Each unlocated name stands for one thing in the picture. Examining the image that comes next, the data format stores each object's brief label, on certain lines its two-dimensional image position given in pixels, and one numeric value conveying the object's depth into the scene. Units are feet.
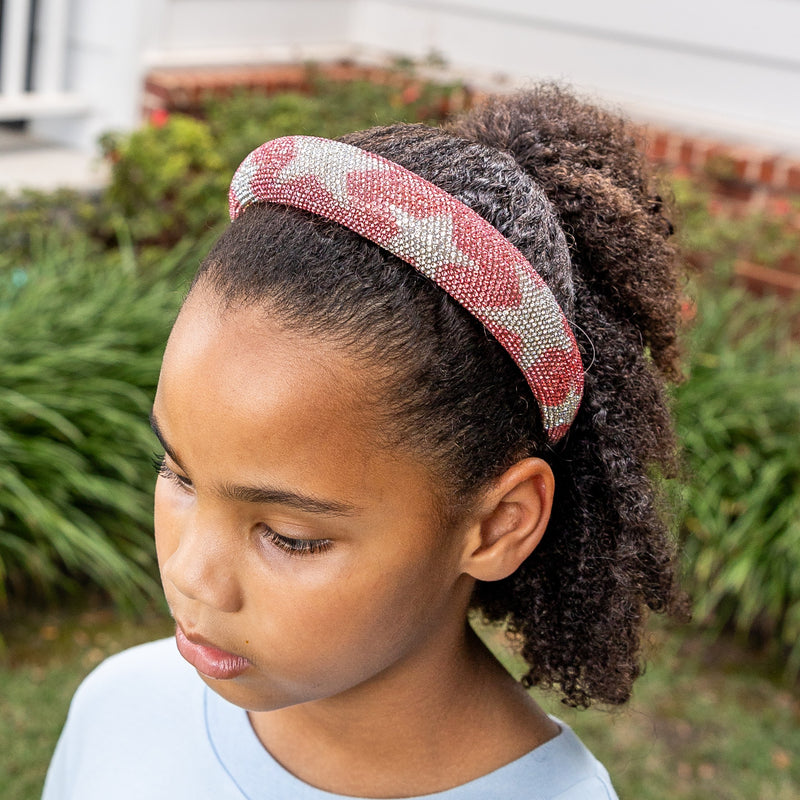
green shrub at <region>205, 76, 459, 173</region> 18.20
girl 3.88
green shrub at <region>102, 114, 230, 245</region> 17.28
